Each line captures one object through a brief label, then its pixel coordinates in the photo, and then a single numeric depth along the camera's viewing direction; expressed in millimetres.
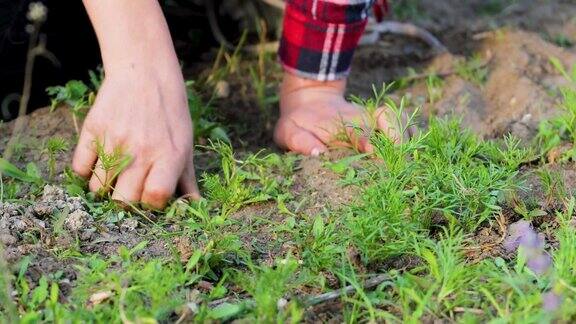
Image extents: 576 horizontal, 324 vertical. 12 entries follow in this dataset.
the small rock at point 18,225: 1007
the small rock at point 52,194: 1050
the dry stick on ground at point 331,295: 933
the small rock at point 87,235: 1013
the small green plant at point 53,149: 1104
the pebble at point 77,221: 1018
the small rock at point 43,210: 1030
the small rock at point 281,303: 924
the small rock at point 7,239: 986
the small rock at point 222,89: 1327
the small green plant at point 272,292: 899
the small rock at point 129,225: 1036
